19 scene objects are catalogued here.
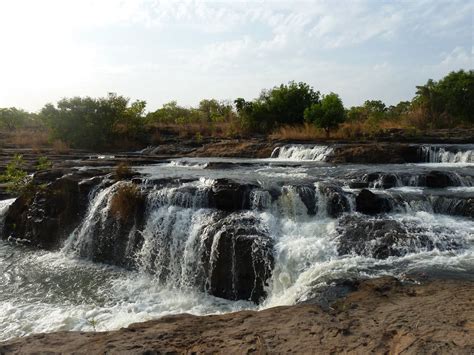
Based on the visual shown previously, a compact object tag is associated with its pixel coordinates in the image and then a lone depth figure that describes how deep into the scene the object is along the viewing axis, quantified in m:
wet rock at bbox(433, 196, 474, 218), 7.66
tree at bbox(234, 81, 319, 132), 25.17
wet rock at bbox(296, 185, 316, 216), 8.27
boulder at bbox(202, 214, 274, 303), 6.73
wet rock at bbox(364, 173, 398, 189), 9.73
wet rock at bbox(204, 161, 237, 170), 13.71
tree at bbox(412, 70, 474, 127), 21.36
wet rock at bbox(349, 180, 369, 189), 9.48
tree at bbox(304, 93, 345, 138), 19.30
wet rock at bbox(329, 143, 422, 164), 14.09
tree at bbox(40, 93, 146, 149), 22.78
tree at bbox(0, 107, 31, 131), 39.06
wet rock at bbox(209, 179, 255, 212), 8.52
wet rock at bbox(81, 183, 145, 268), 8.72
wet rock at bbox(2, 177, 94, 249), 10.22
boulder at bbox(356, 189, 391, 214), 8.05
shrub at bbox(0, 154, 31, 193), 11.40
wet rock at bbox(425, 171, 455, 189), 9.59
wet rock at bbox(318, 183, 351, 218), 8.16
